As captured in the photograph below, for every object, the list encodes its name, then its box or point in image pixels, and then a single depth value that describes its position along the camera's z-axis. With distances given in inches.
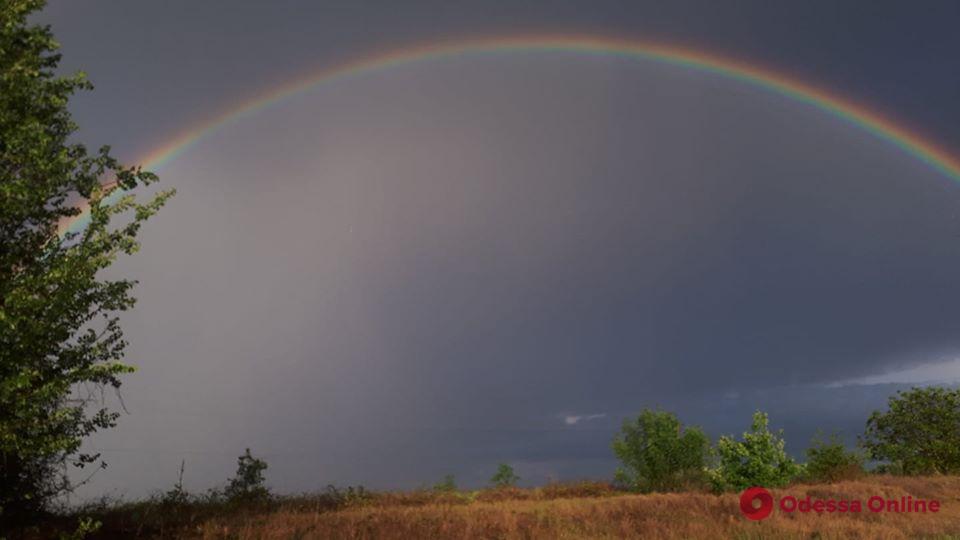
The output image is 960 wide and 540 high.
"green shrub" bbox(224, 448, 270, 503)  1007.6
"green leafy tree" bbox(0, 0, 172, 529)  501.4
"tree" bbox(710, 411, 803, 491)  1224.2
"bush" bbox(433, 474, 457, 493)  1384.1
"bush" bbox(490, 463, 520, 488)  1521.9
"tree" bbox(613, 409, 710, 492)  1540.4
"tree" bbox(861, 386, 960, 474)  1682.0
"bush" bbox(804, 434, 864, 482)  1477.6
